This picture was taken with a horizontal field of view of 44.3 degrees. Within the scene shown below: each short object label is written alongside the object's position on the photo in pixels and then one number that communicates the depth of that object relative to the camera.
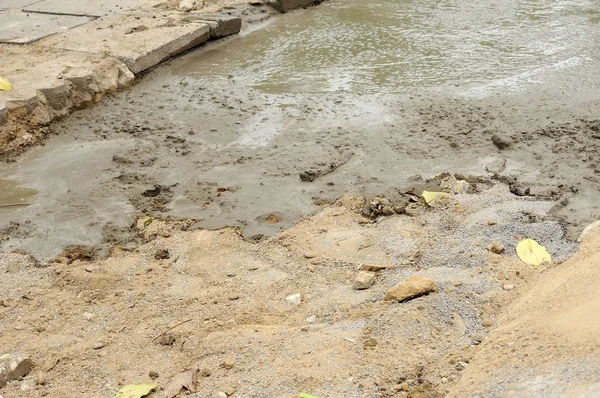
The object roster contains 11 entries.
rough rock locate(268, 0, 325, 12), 7.75
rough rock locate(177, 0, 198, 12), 7.54
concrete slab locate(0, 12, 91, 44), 6.80
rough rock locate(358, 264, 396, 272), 3.46
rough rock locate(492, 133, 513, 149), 4.61
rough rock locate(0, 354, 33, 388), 2.87
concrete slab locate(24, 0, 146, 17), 7.57
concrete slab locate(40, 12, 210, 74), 6.29
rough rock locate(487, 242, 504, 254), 3.47
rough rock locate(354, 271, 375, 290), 3.31
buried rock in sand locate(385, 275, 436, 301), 3.10
